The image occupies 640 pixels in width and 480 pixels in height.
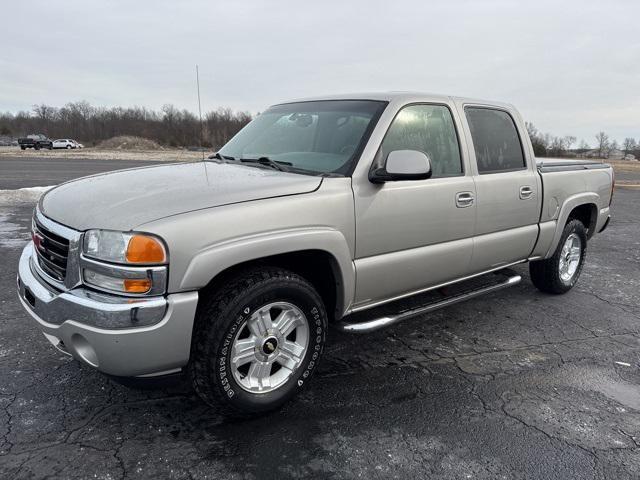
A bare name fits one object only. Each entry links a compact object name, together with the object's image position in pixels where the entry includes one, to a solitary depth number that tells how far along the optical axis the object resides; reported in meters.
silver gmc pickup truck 2.41
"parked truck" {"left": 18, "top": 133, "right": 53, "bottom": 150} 55.81
